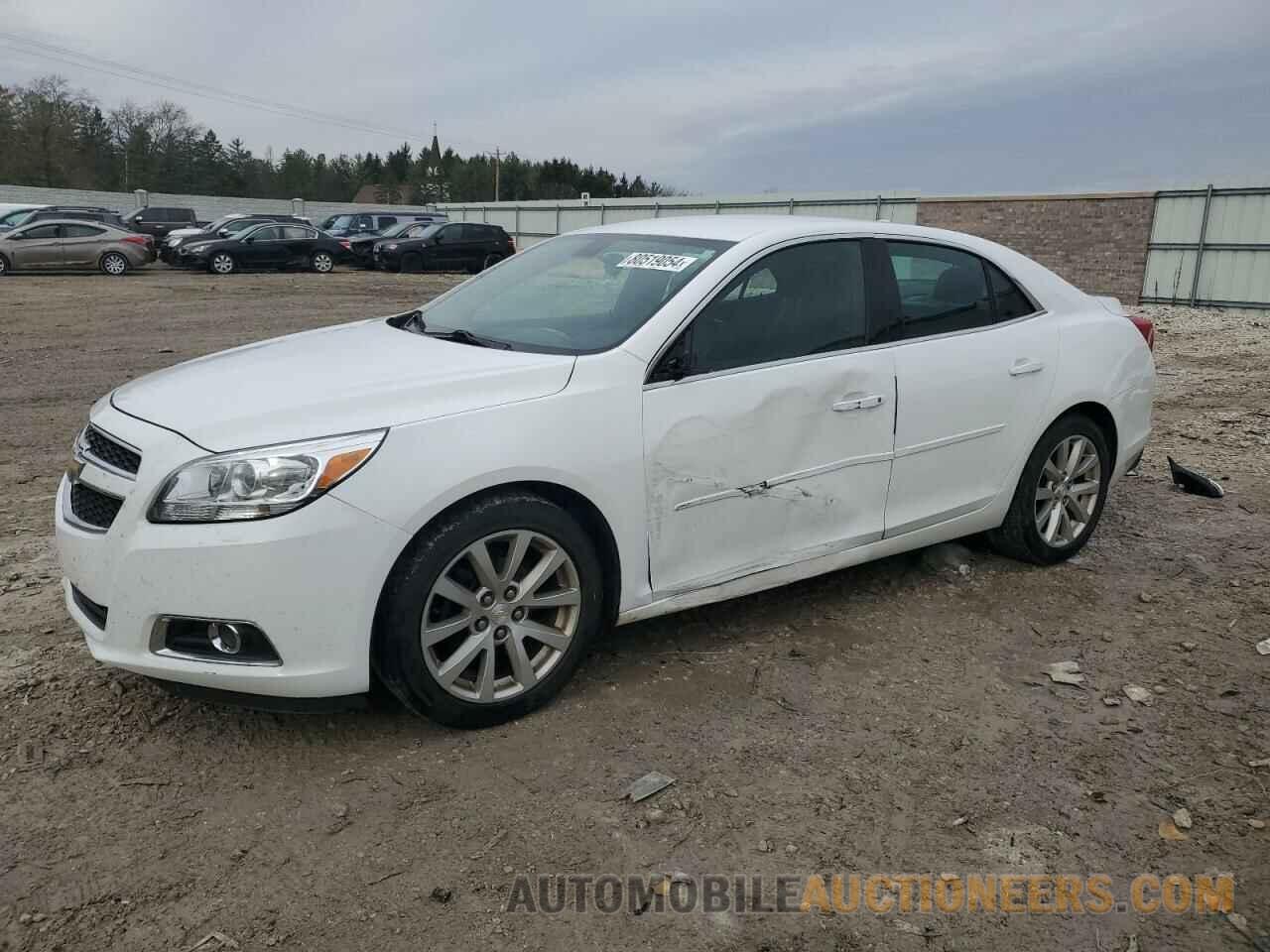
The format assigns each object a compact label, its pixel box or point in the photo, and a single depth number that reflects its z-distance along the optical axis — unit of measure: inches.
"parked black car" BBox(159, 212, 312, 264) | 1009.5
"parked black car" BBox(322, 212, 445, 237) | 1230.3
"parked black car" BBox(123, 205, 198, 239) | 1289.4
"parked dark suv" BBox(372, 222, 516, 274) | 1101.1
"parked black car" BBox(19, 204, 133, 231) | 1015.0
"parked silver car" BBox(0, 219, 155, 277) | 871.7
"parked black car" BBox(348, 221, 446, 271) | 1126.4
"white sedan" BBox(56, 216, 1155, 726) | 116.0
